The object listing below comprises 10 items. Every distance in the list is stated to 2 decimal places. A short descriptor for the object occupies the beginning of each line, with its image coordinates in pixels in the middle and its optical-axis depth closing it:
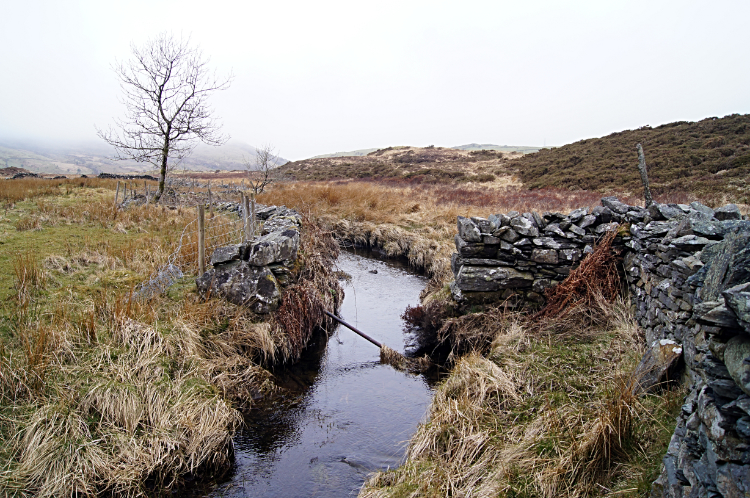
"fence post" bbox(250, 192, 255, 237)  8.53
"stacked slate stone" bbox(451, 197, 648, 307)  6.94
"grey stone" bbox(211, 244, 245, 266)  6.96
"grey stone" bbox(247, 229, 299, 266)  7.09
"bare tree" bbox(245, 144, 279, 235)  21.41
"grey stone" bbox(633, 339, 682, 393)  3.83
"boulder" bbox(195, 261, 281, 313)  6.82
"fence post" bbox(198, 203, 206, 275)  7.09
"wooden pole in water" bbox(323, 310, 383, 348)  7.09
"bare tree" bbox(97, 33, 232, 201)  17.33
